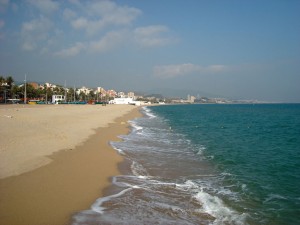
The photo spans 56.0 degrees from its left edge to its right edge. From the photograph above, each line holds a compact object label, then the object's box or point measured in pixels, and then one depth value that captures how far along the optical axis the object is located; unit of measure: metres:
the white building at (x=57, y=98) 108.16
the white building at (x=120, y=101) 195.40
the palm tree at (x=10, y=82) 89.26
